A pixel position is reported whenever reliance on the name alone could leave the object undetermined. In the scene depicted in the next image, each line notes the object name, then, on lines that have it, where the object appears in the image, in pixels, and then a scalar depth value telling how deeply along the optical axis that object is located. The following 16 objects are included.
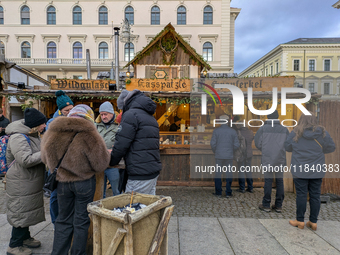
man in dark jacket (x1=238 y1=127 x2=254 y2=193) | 5.78
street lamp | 10.72
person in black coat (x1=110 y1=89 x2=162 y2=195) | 2.49
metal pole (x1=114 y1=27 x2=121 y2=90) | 9.50
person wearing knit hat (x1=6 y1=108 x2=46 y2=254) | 2.63
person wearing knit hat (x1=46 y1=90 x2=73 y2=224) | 4.00
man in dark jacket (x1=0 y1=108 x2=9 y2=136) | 6.44
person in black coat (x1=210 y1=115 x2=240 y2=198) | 5.36
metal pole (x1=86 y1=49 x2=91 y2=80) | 12.02
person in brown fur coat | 2.25
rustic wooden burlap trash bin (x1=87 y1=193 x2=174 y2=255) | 1.87
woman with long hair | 3.50
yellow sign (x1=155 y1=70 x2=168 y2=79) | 10.13
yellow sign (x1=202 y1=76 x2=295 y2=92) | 6.80
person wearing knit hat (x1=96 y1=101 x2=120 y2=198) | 4.00
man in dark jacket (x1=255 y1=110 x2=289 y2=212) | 4.46
